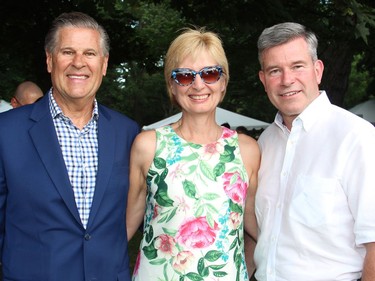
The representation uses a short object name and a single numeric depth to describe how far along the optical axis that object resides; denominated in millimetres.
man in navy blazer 2773
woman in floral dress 3150
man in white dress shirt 2725
